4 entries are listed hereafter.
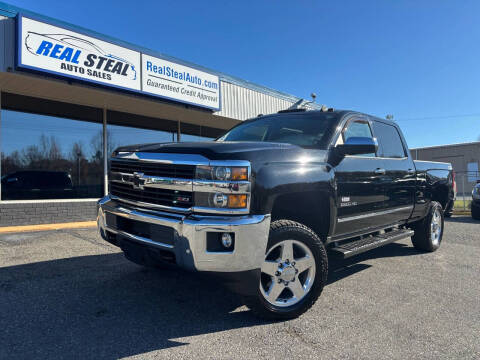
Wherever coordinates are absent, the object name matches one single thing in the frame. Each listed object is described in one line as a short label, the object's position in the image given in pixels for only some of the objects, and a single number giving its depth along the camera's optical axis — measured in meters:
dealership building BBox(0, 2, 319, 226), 7.23
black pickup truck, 2.62
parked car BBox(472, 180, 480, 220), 10.13
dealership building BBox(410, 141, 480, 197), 30.50
